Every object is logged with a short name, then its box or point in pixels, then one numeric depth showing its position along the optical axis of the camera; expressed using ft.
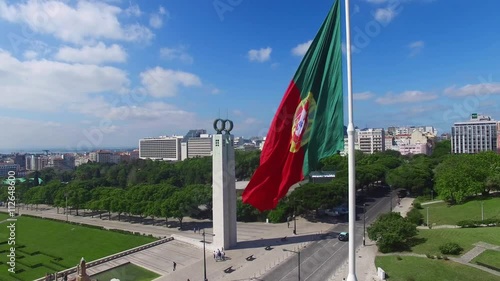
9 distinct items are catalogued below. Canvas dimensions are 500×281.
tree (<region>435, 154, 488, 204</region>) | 142.82
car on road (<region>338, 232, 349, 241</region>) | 113.71
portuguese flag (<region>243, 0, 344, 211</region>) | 31.65
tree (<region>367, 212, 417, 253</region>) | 97.04
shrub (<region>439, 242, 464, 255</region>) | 87.04
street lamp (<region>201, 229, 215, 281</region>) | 84.84
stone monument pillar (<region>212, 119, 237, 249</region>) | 109.19
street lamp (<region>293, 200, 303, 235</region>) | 125.82
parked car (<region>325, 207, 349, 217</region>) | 152.55
